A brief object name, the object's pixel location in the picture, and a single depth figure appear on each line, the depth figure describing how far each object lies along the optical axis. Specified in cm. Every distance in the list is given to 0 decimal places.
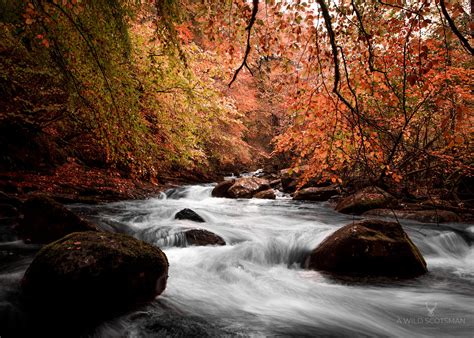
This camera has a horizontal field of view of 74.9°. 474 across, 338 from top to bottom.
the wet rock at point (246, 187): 1283
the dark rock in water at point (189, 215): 769
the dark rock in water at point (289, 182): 1431
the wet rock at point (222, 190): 1317
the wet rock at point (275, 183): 1602
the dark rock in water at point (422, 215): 798
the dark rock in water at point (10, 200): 595
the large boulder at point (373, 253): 478
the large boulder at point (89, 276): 309
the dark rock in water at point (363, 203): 926
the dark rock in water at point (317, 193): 1194
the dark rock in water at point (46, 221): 490
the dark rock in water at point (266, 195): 1265
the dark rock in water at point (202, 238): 600
